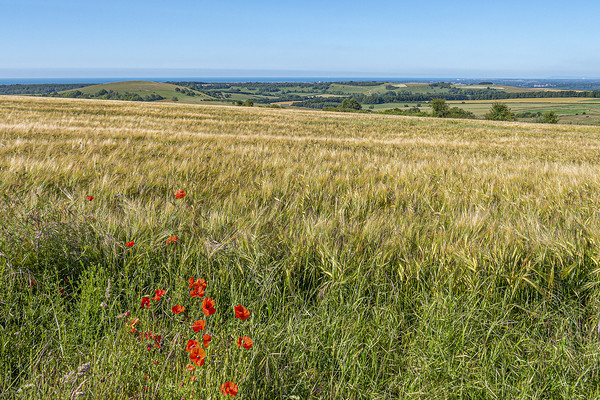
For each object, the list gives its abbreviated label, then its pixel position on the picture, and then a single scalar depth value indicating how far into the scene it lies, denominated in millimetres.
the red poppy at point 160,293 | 1342
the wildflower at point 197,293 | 1271
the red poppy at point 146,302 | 1334
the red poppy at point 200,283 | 1335
